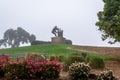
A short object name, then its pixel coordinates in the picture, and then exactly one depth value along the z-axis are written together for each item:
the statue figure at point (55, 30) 29.12
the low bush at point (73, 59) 10.16
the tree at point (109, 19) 15.94
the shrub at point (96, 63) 11.17
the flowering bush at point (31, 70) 7.41
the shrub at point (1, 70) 7.78
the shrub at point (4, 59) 8.04
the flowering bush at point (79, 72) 7.98
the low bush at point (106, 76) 7.89
